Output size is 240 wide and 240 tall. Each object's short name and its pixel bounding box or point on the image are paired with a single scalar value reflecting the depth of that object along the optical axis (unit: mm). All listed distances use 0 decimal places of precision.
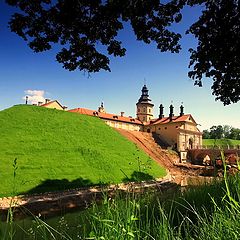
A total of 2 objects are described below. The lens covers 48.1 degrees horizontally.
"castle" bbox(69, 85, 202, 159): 62688
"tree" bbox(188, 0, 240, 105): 10883
